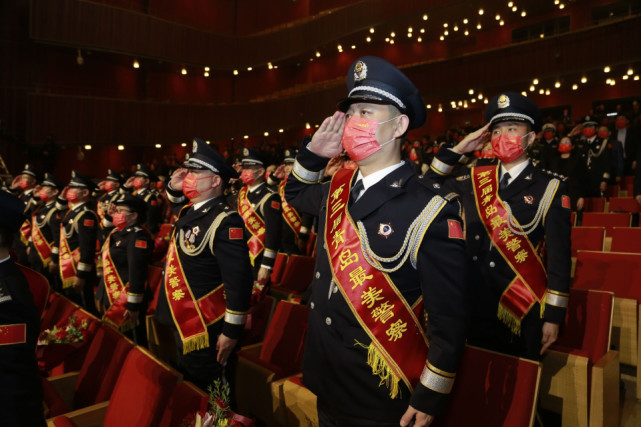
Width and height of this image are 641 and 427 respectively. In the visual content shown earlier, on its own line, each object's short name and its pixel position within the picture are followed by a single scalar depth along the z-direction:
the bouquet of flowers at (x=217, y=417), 1.59
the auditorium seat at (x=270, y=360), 2.72
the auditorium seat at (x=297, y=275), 4.93
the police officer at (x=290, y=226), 6.00
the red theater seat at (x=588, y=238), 5.09
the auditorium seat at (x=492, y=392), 1.93
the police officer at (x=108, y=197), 5.84
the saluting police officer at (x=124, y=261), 3.76
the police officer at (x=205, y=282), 2.69
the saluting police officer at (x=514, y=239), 2.52
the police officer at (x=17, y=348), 1.68
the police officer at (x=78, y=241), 5.11
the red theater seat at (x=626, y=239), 4.64
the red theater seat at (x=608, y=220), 5.95
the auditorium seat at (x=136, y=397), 2.01
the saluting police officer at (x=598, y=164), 7.81
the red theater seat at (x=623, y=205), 6.75
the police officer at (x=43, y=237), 6.73
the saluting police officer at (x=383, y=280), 1.49
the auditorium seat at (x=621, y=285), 3.38
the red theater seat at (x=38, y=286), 2.10
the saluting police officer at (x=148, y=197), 9.54
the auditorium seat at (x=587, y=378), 2.43
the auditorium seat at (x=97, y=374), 2.57
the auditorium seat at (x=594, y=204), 7.52
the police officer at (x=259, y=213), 4.37
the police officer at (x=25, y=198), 7.72
